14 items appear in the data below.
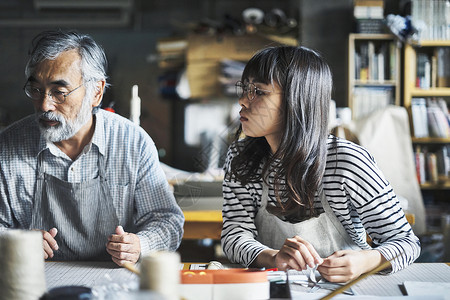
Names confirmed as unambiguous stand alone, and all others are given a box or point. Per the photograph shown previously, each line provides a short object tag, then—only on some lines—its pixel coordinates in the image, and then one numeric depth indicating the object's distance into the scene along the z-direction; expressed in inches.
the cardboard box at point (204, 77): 155.8
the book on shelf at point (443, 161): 147.9
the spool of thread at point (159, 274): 26.0
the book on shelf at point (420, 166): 147.8
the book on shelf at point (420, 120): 148.3
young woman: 50.4
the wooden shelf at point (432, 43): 147.1
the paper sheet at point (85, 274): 42.8
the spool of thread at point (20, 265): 30.7
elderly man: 56.8
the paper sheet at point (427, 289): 40.1
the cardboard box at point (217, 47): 155.9
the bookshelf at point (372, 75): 152.6
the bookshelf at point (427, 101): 148.1
